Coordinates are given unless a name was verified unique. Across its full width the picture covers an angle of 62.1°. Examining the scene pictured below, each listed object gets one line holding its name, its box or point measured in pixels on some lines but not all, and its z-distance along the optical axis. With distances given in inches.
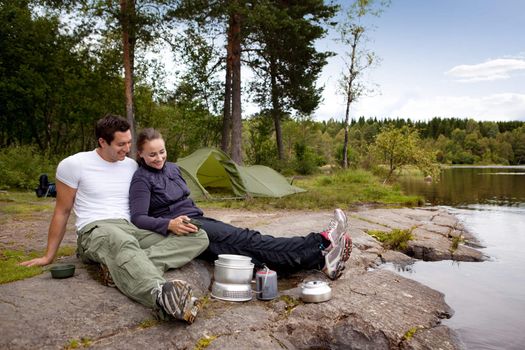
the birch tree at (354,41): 983.0
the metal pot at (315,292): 135.2
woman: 147.9
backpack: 412.2
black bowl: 135.5
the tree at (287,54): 550.0
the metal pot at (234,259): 135.4
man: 133.5
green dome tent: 413.7
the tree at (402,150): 728.3
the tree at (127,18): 524.4
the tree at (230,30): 534.3
